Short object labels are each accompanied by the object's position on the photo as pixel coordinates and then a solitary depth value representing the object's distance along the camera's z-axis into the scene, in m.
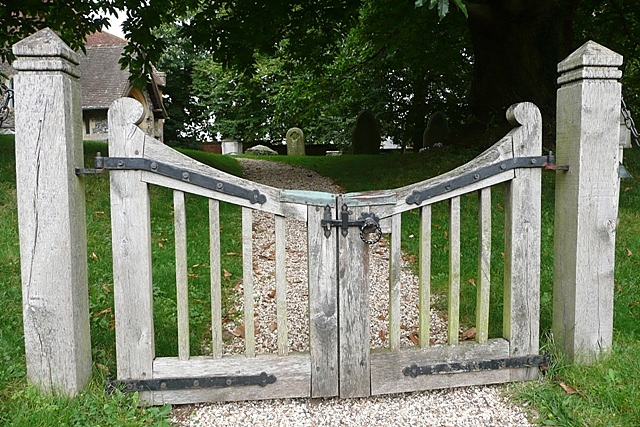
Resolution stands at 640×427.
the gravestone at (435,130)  15.05
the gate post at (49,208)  2.79
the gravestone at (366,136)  18.67
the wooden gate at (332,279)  3.03
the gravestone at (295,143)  23.73
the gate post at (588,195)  3.21
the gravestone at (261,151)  26.70
